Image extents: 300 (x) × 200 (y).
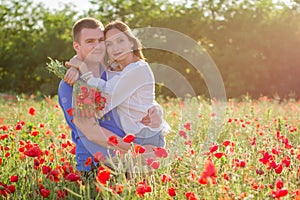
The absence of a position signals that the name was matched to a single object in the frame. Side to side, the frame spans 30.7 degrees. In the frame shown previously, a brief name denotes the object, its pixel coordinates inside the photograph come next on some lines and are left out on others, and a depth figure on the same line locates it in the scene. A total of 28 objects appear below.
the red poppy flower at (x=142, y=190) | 2.60
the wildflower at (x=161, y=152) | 3.12
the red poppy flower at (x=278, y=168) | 2.89
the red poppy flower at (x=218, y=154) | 2.97
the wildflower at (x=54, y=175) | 3.26
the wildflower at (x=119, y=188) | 2.58
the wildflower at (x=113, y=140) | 3.20
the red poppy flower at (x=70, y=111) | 3.80
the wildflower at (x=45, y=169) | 3.30
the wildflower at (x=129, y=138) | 3.11
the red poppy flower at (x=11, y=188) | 3.24
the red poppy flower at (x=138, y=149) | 3.05
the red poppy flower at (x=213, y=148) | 3.10
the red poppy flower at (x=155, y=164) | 3.00
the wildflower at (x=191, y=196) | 2.51
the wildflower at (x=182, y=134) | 4.18
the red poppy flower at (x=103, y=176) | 2.45
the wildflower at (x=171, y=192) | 2.68
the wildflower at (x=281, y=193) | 2.27
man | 4.07
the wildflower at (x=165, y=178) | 2.91
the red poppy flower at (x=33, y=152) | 3.37
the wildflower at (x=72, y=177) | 3.23
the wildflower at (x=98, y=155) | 3.22
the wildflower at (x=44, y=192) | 3.05
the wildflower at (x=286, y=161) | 3.11
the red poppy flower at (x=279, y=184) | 2.56
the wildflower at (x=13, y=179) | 3.28
